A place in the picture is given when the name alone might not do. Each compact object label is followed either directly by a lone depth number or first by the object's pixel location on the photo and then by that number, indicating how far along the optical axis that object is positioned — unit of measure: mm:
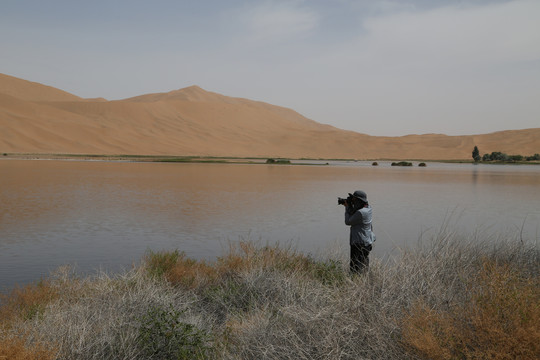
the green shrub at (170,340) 4613
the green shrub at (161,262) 7579
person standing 6781
